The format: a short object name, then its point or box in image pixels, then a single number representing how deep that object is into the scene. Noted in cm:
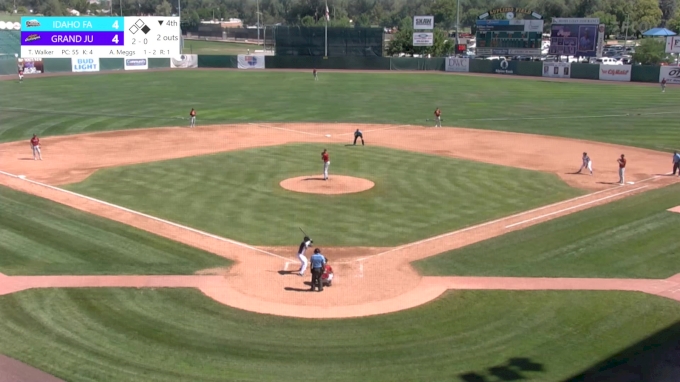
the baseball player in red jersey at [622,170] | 3345
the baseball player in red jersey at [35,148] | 3806
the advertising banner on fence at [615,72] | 8288
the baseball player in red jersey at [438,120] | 5171
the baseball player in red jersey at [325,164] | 3238
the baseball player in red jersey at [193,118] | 5063
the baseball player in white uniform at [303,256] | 2038
